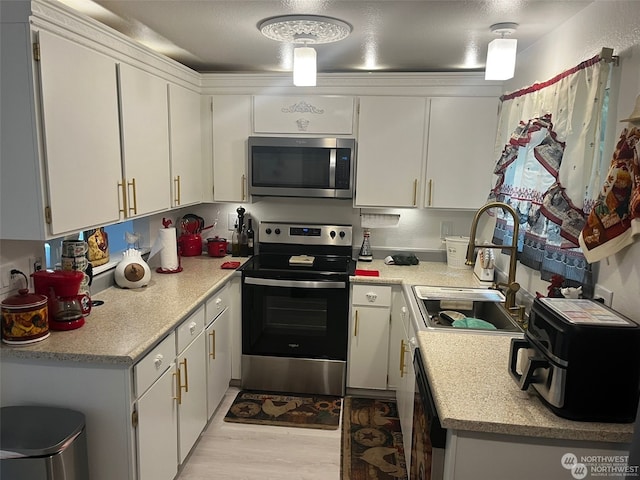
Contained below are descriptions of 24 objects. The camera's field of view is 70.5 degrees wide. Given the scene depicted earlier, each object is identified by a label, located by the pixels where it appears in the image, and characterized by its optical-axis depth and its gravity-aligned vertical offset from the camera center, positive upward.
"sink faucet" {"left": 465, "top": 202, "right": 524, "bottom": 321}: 2.19 -0.48
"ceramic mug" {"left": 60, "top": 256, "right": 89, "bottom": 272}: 2.12 -0.45
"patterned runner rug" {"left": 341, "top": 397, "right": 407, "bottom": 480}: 2.42 -1.57
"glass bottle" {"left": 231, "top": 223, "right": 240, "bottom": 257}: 3.41 -0.56
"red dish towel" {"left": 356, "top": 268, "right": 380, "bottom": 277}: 3.02 -0.67
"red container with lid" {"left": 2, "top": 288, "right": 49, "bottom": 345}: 1.70 -0.58
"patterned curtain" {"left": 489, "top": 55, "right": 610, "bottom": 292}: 1.77 +0.06
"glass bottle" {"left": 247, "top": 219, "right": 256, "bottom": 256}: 3.44 -0.54
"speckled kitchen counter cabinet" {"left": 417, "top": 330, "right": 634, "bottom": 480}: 1.30 -0.76
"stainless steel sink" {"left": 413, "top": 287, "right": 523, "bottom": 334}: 2.45 -0.70
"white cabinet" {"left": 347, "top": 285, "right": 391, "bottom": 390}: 2.98 -1.09
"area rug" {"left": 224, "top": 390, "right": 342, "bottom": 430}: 2.85 -1.56
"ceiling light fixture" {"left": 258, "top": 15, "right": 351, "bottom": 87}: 2.07 +0.67
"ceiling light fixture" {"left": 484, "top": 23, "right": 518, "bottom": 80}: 2.00 +0.52
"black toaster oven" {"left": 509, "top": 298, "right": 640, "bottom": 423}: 1.31 -0.55
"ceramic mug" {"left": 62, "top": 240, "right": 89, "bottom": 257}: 2.11 -0.38
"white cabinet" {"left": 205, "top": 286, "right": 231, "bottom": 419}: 2.65 -1.10
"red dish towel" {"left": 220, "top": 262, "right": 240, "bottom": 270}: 3.04 -0.65
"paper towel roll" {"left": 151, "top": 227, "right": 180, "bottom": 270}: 2.81 -0.50
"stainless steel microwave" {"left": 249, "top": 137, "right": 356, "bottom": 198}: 3.13 +0.03
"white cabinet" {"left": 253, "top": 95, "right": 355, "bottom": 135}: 3.12 +0.39
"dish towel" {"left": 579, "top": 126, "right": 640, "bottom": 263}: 1.51 -0.09
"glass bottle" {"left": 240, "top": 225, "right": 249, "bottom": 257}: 3.42 -0.56
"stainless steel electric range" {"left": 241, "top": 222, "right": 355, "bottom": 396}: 2.99 -1.04
